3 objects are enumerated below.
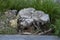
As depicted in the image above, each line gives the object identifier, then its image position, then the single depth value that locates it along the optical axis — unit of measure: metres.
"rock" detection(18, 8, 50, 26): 2.97
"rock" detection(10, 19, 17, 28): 3.02
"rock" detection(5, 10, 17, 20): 3.16
